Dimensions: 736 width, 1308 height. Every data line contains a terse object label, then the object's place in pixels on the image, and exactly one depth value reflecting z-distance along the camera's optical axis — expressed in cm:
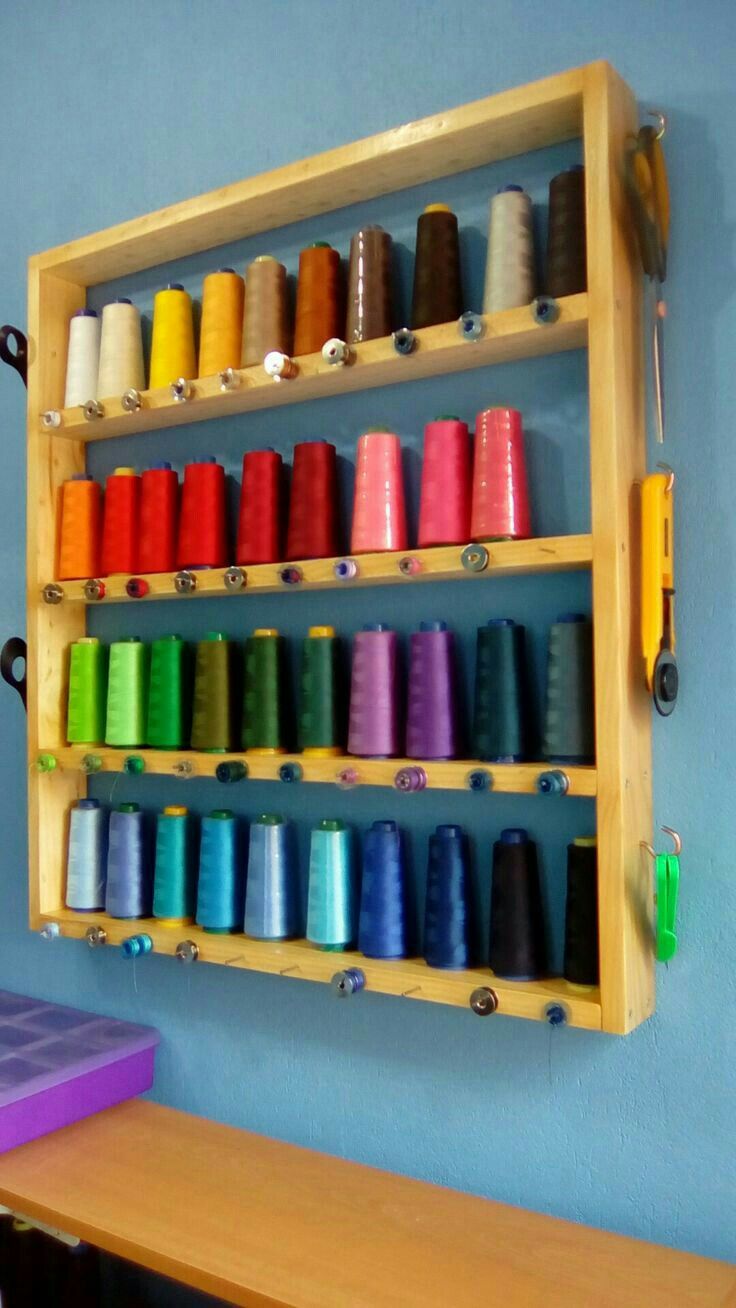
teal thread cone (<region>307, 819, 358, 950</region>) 121
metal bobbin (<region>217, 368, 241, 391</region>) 125
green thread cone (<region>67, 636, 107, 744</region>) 144
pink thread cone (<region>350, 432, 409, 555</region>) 118
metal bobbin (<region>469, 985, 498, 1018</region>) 106
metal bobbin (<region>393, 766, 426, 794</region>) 110
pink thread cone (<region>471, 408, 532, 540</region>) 110
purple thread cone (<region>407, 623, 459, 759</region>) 114
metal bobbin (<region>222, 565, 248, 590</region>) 125
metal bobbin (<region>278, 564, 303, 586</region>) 121
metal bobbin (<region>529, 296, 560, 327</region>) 104
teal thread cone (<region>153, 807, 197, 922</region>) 135
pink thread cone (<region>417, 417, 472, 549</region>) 114
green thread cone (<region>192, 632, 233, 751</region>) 130
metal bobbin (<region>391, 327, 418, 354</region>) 112
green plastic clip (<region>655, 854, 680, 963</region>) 101
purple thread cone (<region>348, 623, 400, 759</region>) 117
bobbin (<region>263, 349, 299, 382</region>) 120
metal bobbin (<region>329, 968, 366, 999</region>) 114
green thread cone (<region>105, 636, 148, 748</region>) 138
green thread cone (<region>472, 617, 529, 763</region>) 109
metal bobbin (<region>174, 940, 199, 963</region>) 128
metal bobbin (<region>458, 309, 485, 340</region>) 108
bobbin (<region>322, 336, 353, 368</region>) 117
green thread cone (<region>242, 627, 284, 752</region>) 127
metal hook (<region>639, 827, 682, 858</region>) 106
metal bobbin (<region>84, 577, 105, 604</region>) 139
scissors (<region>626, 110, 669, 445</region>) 103
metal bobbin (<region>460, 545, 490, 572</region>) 108
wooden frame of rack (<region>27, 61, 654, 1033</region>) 101
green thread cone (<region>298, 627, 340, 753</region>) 122
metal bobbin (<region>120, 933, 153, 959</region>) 133
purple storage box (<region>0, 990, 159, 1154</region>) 125
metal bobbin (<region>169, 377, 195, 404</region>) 130
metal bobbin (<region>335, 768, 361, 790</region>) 116
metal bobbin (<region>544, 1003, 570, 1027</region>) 102
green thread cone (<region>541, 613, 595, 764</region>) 106
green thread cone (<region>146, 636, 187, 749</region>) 134
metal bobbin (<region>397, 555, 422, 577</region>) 112
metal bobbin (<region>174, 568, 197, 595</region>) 129
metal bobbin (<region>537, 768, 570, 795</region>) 102
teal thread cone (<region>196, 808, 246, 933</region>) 130
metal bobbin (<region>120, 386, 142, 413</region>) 135
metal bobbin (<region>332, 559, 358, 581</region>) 116
